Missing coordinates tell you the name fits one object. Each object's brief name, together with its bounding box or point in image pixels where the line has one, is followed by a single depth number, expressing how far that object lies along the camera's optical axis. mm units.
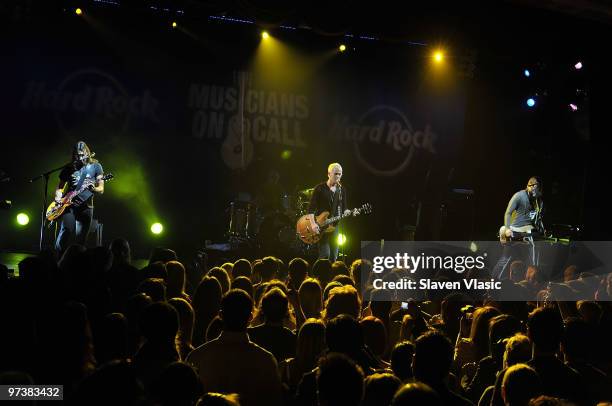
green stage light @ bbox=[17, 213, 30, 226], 12602
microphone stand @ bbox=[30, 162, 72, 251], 9913
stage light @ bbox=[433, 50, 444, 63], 14265
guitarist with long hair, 9836
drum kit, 12555
